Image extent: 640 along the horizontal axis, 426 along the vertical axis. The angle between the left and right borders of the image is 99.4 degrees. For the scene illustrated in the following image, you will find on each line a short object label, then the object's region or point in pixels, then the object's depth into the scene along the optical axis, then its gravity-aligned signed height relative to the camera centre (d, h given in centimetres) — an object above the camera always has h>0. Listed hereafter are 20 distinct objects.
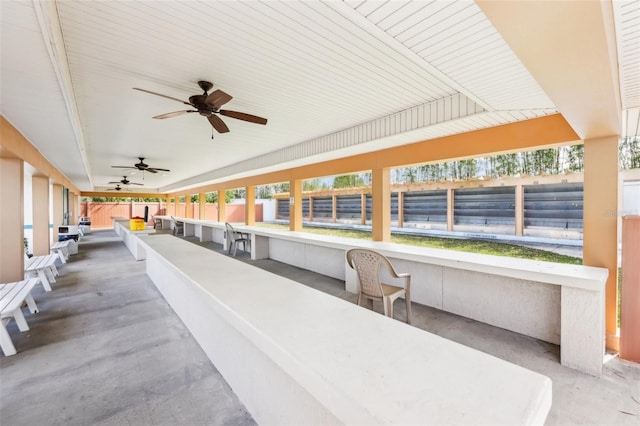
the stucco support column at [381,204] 487 +13
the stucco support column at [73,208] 1212 +12
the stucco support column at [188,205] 1510 +33
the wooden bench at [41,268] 436 -90
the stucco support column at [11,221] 395 -16
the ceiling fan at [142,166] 691 +114
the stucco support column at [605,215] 258 -4
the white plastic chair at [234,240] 747 -81
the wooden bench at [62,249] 661 -100
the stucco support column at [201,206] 1307 +24
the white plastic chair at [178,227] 1156 -72
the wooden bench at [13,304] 252 -94
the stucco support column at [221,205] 1129 +25
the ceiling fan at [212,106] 281 +116
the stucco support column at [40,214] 587 -8
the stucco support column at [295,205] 705 +16
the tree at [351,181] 2094 +241
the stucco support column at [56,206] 850 +14
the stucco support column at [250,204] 924 +24
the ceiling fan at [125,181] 1072 +126
